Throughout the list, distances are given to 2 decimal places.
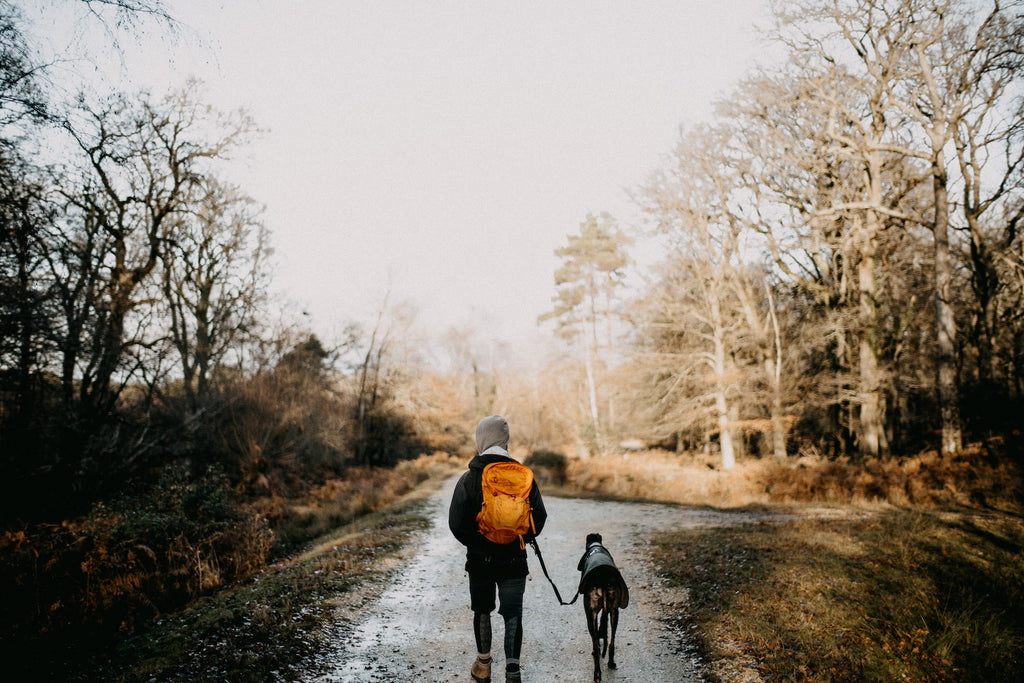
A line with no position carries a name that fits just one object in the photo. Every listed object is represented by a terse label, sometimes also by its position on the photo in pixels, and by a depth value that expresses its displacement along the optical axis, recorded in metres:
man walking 4.11
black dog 4.50
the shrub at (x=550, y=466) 26.42
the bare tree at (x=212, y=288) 18.28
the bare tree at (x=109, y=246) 9.45
